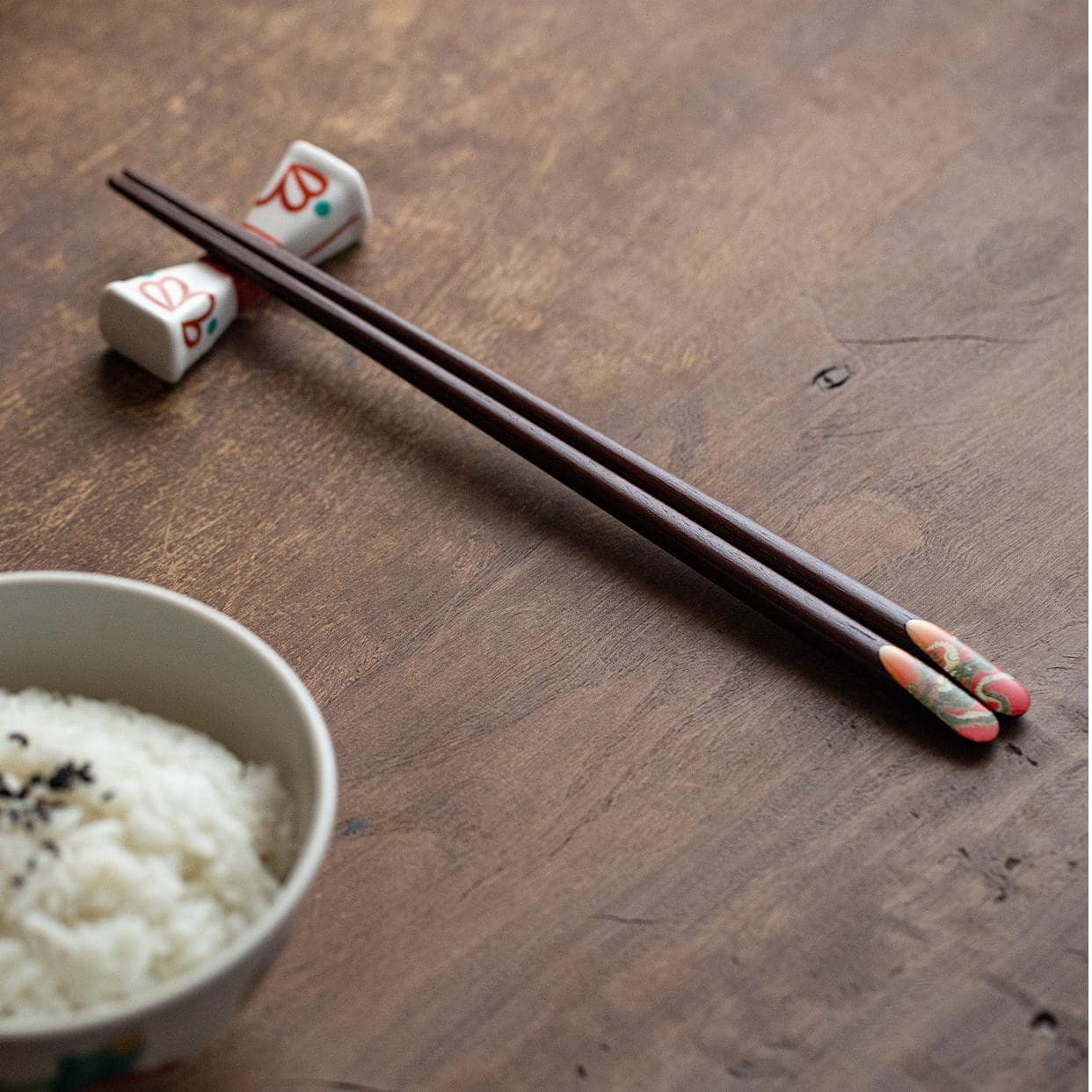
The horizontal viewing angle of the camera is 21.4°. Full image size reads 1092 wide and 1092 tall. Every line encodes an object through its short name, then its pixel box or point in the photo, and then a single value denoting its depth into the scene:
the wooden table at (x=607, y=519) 0.51
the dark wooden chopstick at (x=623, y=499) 0.54
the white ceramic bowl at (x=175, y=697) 0.46
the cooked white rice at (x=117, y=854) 0.47
